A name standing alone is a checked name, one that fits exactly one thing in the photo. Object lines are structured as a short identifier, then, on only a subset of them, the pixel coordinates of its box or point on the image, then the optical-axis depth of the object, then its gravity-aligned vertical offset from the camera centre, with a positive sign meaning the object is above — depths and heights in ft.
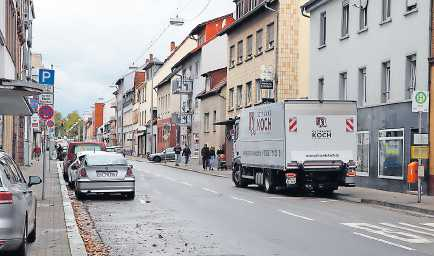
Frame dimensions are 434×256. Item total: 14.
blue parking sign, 59.79 +5.82
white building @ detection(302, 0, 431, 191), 75.82 +9.47
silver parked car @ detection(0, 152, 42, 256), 26.91 -2.86
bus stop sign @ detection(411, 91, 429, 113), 61.26 +4.06
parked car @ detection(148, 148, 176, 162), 201.46 -3.60
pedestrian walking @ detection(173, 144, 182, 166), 174.98 -2.37
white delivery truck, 72.08 +0.15
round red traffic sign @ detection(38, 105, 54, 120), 62.90 +2.76
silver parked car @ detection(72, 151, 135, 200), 64.49 -3.28
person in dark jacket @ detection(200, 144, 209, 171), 145.79 -2.66
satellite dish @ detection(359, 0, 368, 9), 88.73 +18.62
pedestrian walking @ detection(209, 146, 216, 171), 146.92 -3.29
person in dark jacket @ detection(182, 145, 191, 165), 167.43 -2.35
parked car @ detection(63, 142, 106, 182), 91.50 -0.73
